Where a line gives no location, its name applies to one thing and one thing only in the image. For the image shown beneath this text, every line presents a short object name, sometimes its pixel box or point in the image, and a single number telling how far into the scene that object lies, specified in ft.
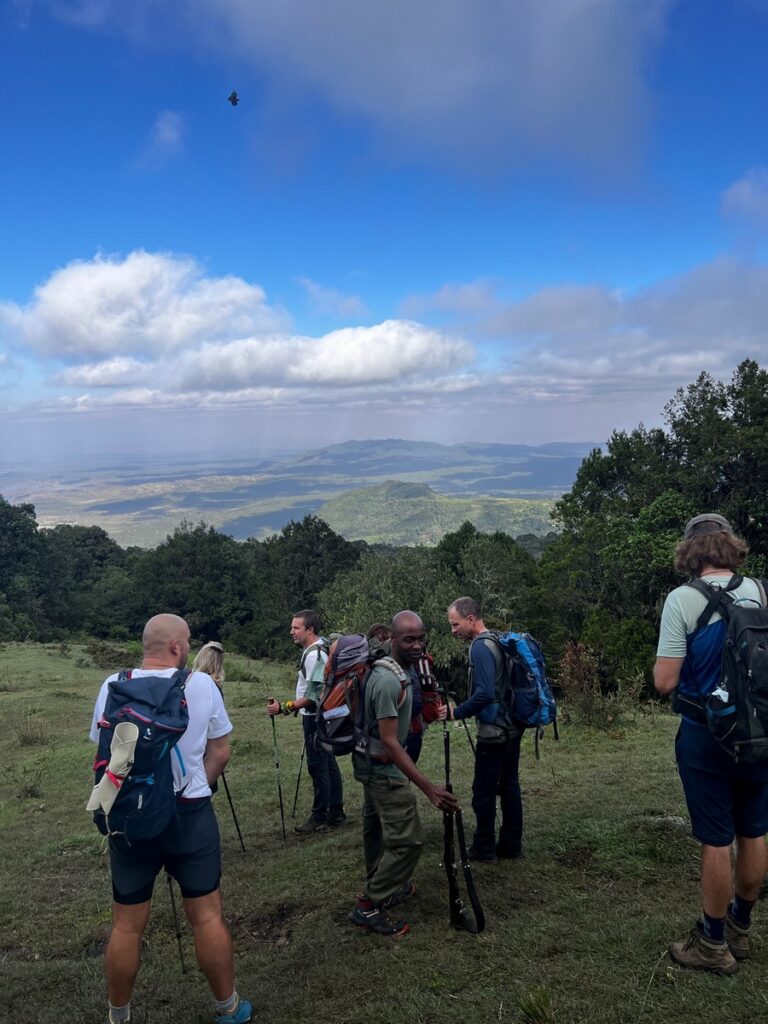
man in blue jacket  16.74
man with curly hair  11.20
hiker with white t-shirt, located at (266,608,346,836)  22.59
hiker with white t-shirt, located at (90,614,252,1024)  11.22
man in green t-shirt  14.01
